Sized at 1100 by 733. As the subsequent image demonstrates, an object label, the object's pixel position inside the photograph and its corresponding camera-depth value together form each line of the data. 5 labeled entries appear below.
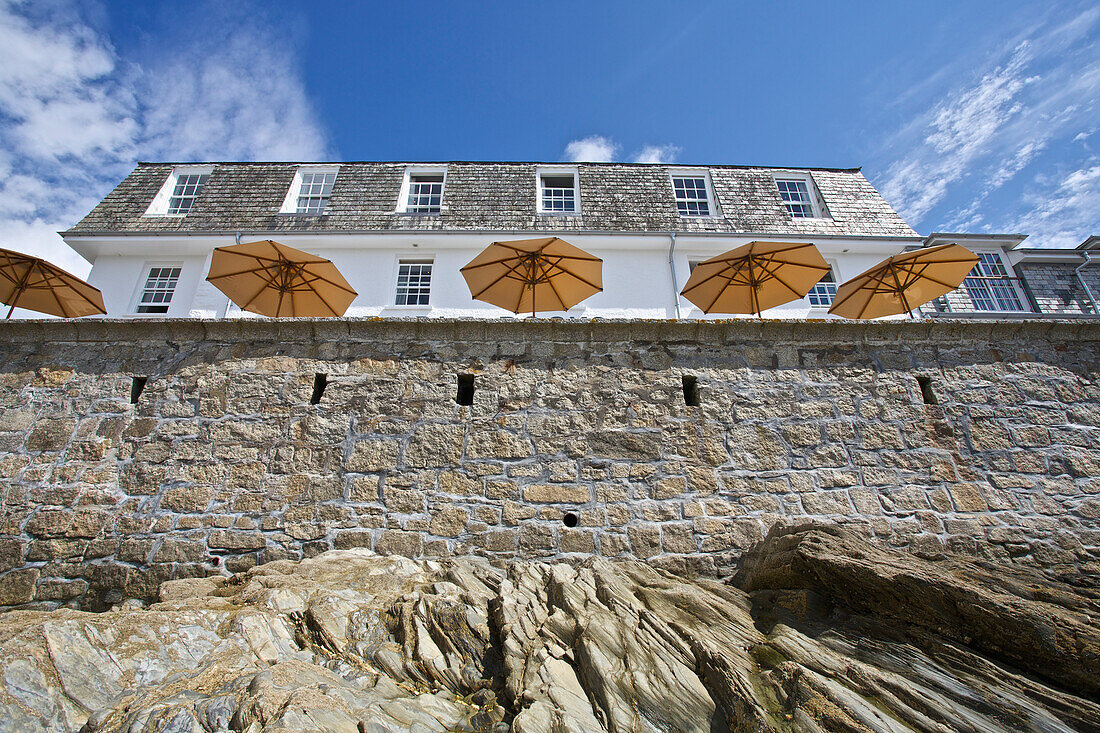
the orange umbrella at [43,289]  8.11
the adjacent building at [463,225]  12.09
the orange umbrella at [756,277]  8.19
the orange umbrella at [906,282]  8.23
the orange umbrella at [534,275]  7.88
